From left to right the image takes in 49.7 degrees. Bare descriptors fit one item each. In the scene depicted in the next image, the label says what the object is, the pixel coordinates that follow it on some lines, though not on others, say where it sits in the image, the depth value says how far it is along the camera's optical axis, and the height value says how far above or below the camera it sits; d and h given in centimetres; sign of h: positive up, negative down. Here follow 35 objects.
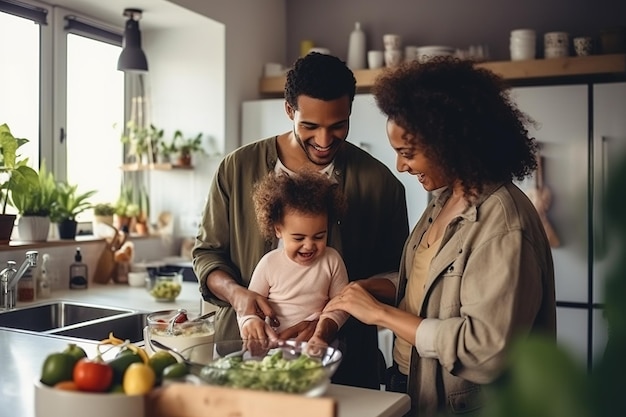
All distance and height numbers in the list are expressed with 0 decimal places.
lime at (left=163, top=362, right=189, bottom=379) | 109 -27
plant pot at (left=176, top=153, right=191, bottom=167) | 384 +27
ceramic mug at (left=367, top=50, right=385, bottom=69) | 386 +85
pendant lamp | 341 +80
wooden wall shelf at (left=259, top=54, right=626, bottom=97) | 333 +70
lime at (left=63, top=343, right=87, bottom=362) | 115 -25
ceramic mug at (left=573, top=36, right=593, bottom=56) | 341 +81
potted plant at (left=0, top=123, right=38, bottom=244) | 274 +14
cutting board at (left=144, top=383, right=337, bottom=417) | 92 -27
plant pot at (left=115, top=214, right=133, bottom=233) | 367 -8
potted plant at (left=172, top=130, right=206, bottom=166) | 384 +35
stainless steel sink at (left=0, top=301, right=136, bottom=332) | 269 -43
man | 185 -6
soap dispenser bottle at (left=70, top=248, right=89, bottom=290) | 321 -32
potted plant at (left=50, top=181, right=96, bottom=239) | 321 -1
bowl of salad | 108 -28
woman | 131 -7
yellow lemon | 105 -27
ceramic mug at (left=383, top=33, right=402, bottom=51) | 382 +94
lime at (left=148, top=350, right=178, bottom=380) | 117 -27
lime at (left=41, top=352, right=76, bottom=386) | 109 -26
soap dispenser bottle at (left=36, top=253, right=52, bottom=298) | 291 -32
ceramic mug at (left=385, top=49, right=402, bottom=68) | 382 +85
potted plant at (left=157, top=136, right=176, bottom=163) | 388 +32
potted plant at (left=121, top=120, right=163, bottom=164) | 388 +38
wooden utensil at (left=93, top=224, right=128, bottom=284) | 339 -28
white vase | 398 +92
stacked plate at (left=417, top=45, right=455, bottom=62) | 364 +85
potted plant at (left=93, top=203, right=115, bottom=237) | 354 -6
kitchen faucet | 262 -28
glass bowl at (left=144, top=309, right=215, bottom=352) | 151 -28
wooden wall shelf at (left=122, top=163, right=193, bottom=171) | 383 +23
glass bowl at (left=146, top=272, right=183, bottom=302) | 295 -35
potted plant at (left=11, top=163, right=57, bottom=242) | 300 +0
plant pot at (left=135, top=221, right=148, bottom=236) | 379 -11
